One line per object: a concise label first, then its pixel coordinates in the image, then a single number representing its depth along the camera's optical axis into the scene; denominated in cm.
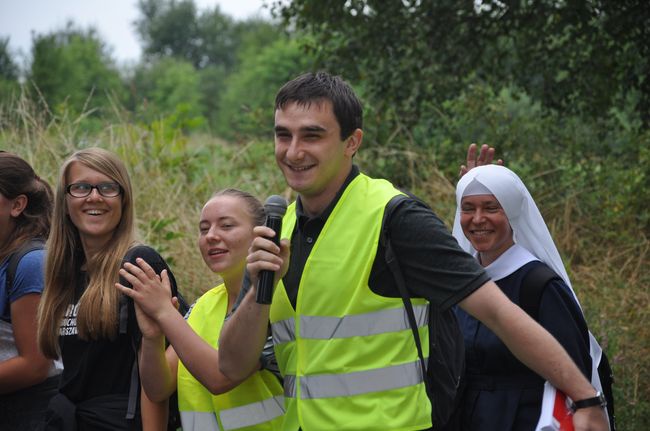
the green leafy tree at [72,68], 2586
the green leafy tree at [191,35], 10528
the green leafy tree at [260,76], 4469
